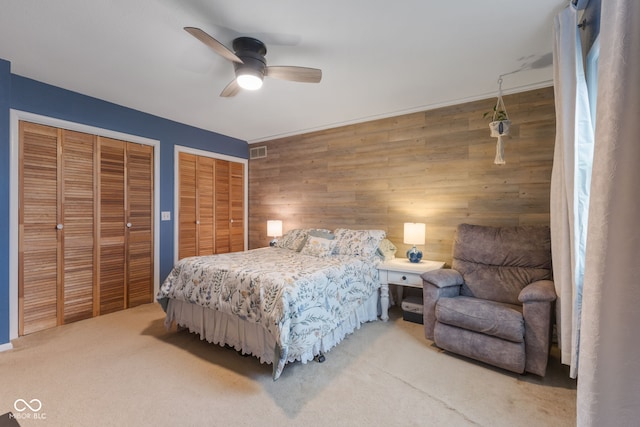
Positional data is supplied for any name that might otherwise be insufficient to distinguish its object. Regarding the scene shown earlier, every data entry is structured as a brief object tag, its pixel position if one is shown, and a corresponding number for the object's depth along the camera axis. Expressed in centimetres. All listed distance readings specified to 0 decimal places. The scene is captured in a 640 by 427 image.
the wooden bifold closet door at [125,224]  334
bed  212
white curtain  171
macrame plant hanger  256
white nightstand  300
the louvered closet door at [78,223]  304
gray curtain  65
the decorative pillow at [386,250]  348
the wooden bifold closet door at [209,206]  414
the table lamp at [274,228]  452
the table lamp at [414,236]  318
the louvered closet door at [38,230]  274
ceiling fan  211
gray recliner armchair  205
